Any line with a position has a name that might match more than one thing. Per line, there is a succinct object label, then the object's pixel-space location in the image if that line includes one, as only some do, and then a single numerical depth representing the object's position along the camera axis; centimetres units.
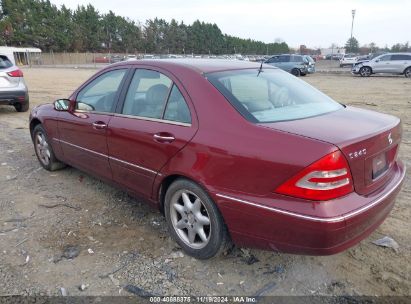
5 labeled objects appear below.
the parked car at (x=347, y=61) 4495
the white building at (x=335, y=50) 8718
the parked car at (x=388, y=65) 2500
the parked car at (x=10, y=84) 969
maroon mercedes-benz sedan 250
